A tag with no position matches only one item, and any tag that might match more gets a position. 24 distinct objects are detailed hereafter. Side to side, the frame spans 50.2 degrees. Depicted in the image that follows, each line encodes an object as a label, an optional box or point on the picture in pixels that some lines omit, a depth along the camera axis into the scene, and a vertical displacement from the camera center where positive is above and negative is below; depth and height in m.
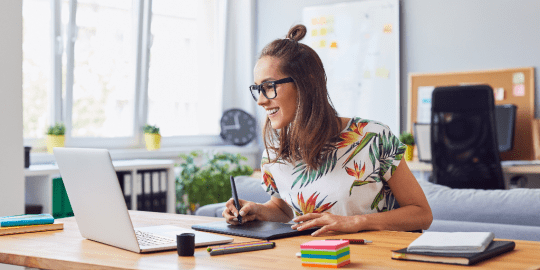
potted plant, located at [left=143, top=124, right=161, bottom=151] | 4.61 +0.00
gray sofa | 1.70 -0.23
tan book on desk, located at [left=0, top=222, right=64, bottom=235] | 1.51 -0.24
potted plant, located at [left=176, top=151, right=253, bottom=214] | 4.22 -0.32
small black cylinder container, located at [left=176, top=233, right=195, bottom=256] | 1.11 -0.21
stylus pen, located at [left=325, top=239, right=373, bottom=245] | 1.21 -0.22
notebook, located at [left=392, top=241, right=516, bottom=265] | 0.99 -0.21
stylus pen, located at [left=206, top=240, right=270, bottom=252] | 1.15 -0.22
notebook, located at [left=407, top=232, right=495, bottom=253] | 1.01 -0.19
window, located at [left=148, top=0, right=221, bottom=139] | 4.90 +0.60
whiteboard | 4.82 +0.73
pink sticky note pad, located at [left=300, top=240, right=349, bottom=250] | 0.99 -0.19
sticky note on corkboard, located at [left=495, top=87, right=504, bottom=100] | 4.37 +0.35
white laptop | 1.15 -0.15
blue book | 1.54 -0.23
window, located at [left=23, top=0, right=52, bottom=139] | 3.91 +0.48
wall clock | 5.30 +0.10
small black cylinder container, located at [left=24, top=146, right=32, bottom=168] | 3.39 -0.11
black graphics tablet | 1.32 -0.23
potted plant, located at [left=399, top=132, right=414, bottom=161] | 4.34 -0.03
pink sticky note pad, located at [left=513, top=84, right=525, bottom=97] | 4.28 +0.37
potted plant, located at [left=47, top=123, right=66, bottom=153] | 3.90 +0.00
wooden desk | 1.02 -0.23
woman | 1.56 -0.03
